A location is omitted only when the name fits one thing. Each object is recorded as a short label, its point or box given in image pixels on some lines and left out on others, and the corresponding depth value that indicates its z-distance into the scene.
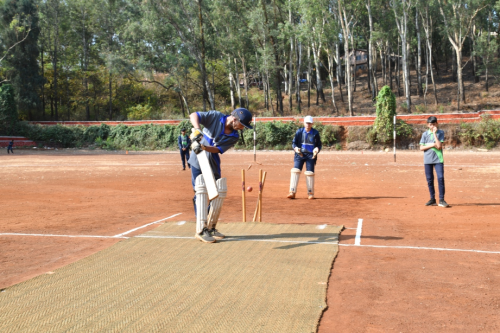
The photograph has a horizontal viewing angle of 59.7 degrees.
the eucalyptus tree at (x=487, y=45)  47.88
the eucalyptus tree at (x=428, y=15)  42.58
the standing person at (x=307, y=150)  12.18
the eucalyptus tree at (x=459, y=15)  42.08
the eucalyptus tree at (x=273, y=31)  47.25
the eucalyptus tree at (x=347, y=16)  40.84
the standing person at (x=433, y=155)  10.16
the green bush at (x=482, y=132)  31.20
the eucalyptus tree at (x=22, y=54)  52.50
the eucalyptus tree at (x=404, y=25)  39.94
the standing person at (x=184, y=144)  20.87
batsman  6.68
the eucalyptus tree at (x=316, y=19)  42.16
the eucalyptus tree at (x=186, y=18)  49.28
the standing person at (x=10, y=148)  39.69
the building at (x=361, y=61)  78.62
